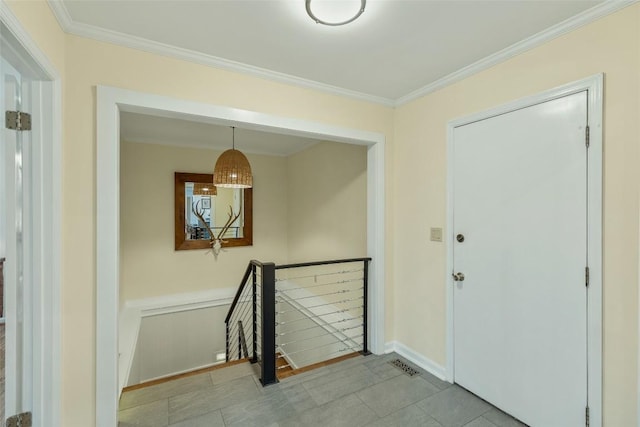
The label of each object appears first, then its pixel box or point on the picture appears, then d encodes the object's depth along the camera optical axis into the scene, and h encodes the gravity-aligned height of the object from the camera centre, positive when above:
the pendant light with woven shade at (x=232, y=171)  3.01 +0.42
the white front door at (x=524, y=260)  1.64 -0.30
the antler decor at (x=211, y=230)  4.48 -0.22
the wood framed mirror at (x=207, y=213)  4.37 -0.01
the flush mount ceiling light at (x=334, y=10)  1.44 +1.02
